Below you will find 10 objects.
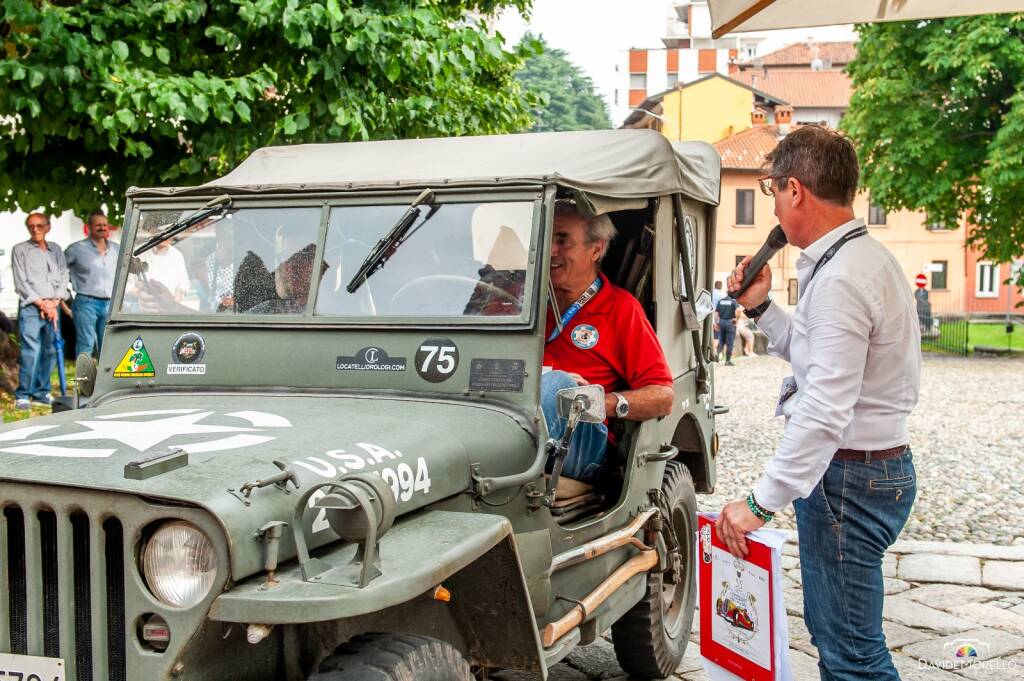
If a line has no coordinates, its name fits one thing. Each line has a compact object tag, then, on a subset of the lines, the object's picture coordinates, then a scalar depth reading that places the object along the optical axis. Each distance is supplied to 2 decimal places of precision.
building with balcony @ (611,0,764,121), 78.88
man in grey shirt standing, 11.63
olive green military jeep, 2.63
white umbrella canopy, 4.75
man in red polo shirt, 4.45
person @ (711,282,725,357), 25.96
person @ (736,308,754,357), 28.75
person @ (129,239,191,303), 4.43
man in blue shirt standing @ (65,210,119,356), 12.00
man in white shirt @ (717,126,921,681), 3.16
